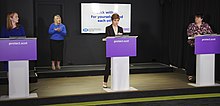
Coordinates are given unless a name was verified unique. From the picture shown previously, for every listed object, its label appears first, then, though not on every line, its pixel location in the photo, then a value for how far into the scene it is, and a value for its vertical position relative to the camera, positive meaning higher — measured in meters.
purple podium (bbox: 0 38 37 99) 5.39 -0.32
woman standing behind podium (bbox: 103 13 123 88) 6.15 +0.18
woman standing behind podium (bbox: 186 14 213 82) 6.68 +0.17
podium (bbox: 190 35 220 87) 6.39 -0.33
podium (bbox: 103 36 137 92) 5.87 -0.30
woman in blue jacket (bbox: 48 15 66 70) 7.86 +0.01
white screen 8.97 +0.69
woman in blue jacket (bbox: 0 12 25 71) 6.52 +0.21
